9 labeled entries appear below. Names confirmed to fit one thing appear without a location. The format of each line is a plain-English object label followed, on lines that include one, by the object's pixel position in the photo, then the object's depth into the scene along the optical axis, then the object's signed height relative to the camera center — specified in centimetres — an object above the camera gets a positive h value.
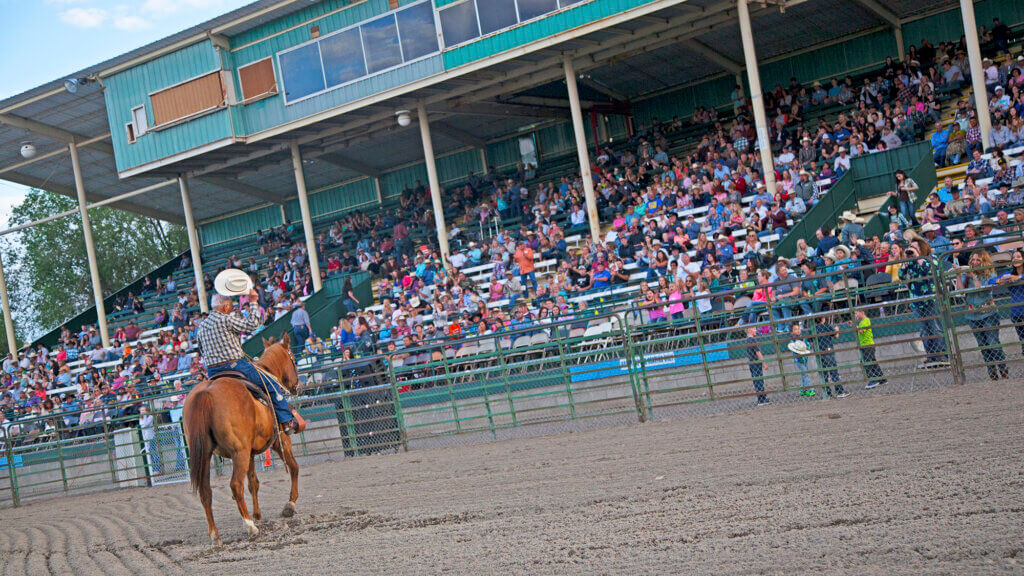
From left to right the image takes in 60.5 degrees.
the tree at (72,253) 5466 +594
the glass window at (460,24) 2144 +644
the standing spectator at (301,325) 2359 -29
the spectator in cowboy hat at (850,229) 1580 -9
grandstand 1428 +254
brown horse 828 -99
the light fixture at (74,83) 2555 +776
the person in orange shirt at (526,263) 2117 +36
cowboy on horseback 859 -8
